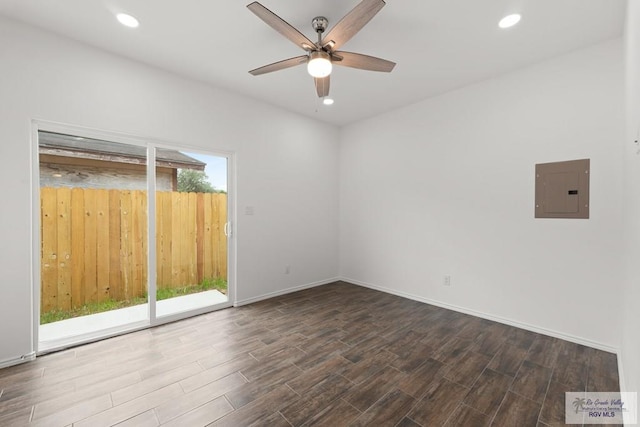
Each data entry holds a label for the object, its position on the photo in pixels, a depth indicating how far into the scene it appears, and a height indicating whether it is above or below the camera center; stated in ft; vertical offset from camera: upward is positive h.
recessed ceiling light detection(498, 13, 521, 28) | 7.21 +5.19
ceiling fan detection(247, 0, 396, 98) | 5.86 +4.29
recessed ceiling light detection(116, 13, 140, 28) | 7.30 +5.30
